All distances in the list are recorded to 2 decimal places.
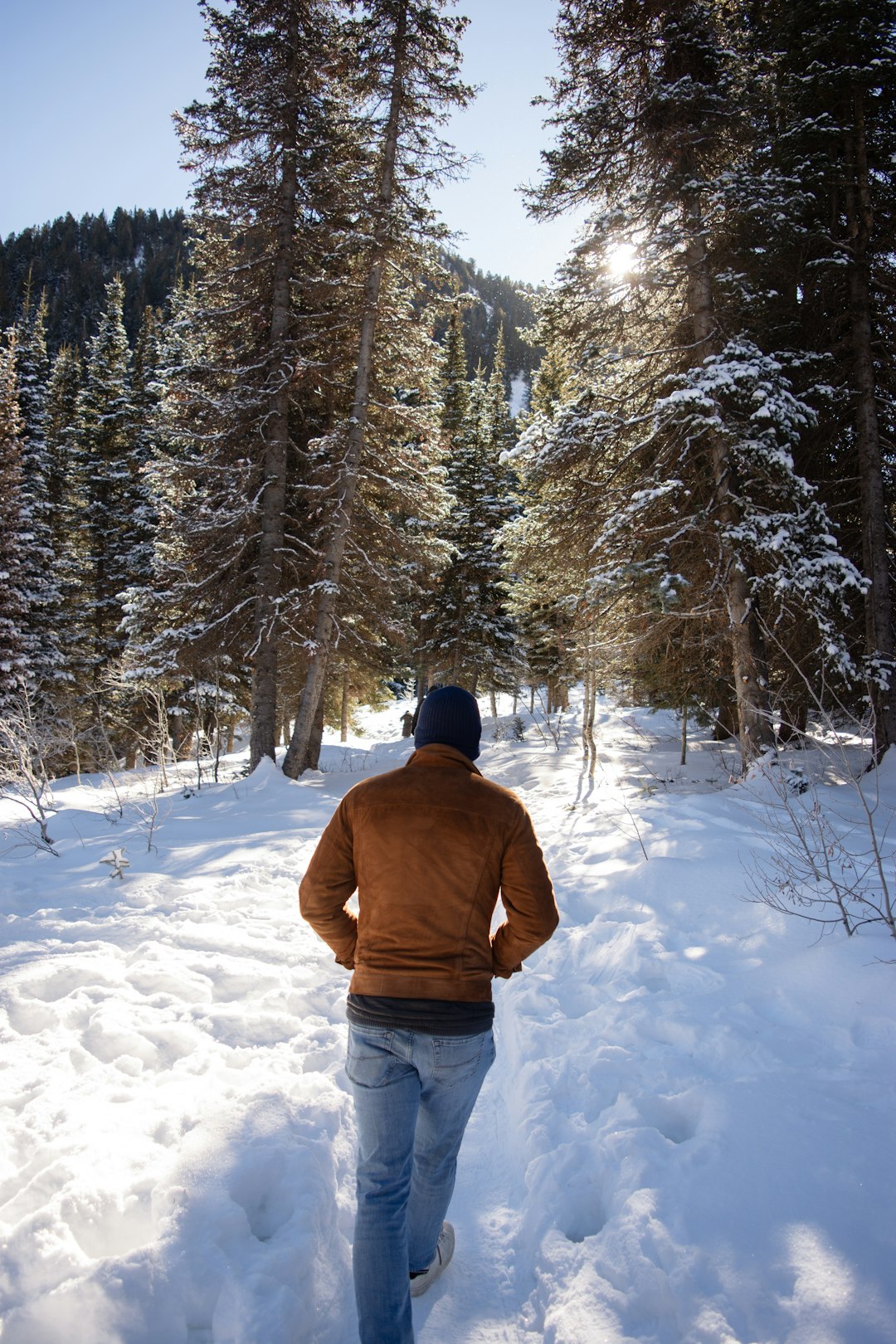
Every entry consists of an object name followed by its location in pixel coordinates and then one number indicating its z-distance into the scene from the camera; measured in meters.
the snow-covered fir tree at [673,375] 8.45
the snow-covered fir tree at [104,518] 22.95
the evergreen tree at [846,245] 9.67
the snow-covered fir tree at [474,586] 22.98
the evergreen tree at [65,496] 22.95
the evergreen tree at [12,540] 19.20
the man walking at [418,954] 1.97
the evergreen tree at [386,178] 12.02
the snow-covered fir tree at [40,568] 21.02
